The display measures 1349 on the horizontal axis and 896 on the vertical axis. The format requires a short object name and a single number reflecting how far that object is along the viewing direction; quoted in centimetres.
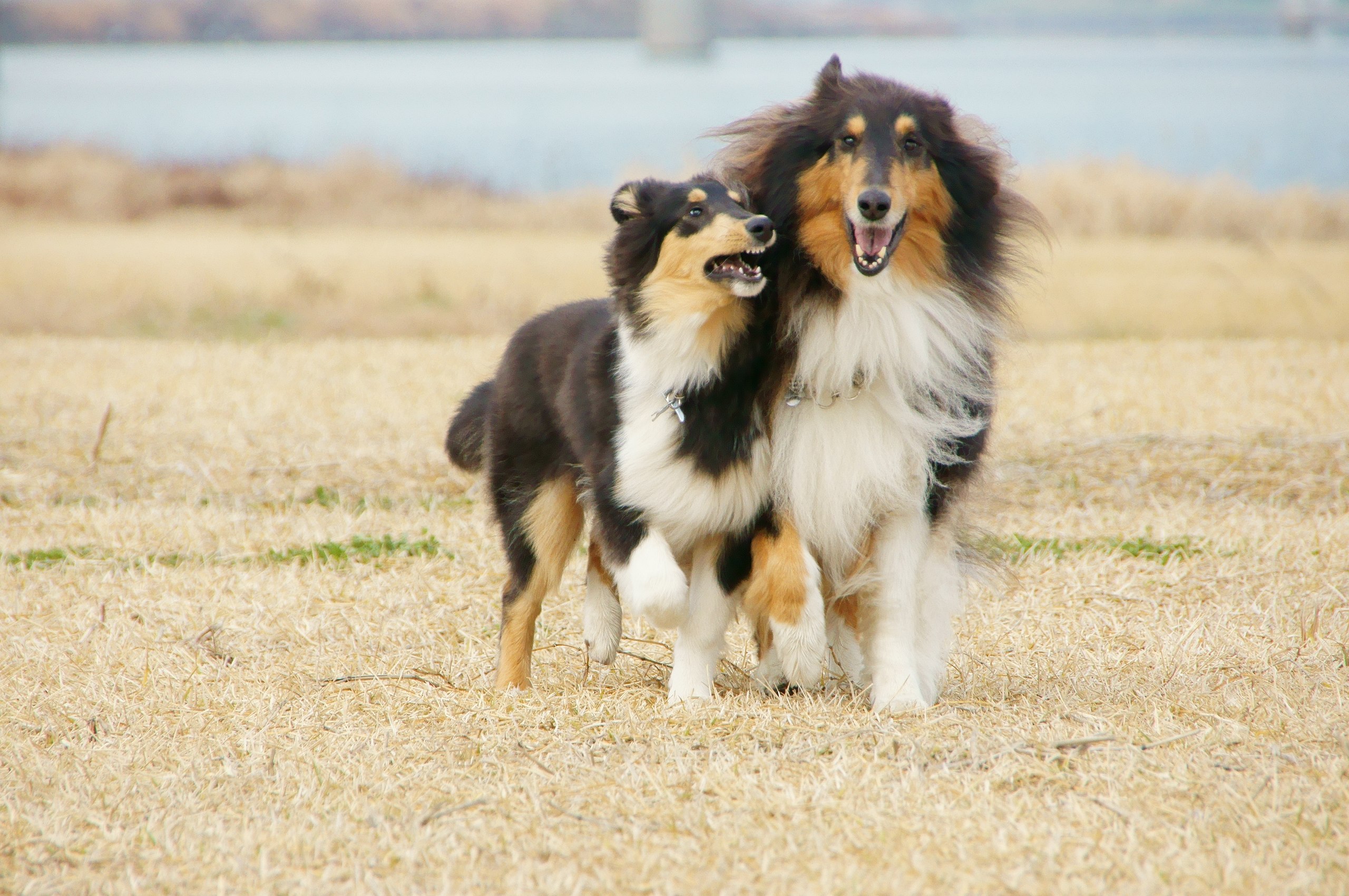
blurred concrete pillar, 7575
